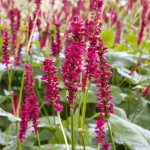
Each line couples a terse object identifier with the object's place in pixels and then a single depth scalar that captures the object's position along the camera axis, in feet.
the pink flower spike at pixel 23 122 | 2.02
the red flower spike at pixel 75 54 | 1.48
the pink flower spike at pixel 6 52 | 2.07
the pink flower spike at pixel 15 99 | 2.40
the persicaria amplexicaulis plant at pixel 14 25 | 2.95
